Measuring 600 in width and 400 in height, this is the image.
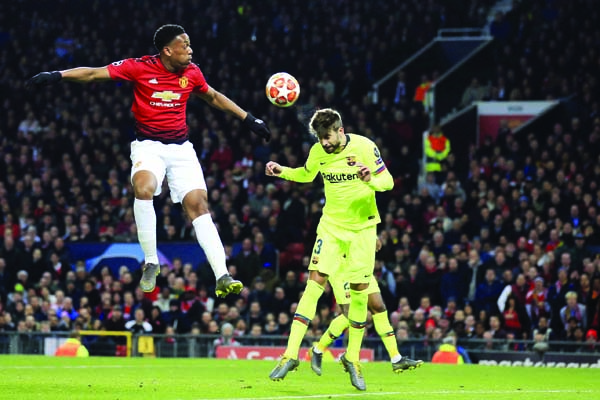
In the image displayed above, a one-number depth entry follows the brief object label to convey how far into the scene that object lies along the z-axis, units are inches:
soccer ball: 561.0
